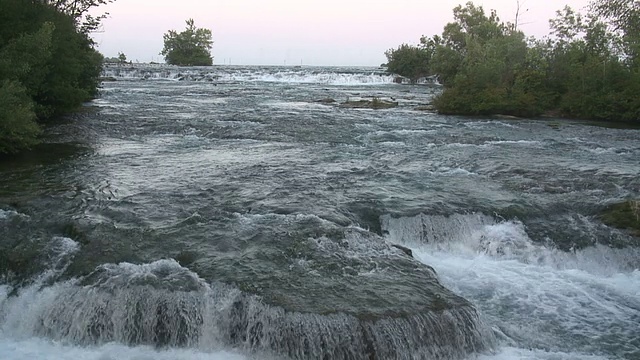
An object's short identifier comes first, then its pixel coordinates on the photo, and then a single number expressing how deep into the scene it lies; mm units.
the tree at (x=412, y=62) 76250
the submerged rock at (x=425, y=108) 33278
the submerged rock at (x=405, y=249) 10106
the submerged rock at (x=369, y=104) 34812
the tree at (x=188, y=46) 126812
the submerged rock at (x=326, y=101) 37062
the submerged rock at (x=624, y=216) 11461
